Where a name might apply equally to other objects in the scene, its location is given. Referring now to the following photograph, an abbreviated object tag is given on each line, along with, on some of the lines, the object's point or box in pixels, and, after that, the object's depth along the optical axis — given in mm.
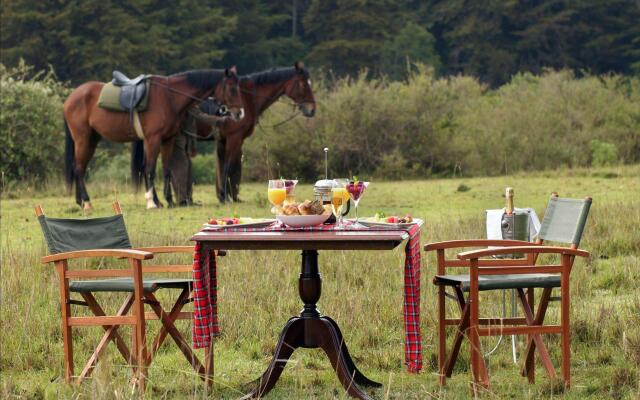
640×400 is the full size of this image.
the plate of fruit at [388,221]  10011
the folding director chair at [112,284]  9975
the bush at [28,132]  39055
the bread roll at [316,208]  9944
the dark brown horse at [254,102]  29440
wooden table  9334
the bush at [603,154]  42168
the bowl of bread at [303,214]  9832
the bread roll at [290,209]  9894
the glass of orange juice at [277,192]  10175
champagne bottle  11993
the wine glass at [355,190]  10218
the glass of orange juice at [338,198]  10094
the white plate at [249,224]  10044
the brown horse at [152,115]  27971
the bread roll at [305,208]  9907
